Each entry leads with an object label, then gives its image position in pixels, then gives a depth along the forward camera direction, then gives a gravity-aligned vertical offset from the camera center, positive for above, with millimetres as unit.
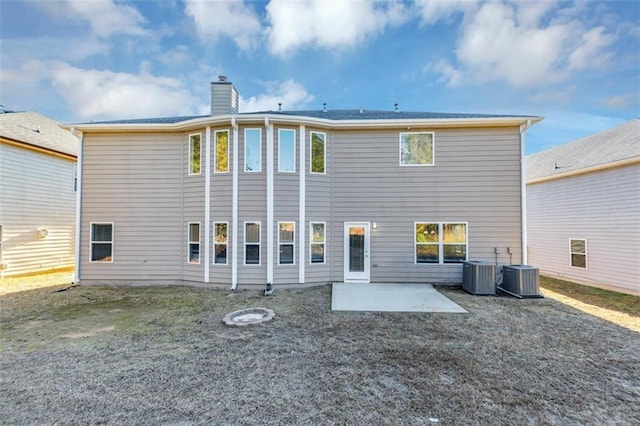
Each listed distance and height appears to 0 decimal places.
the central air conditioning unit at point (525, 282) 7324 -1608
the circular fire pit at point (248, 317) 5424 -1988
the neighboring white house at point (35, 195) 9734 +932
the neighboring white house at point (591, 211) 8094 +332
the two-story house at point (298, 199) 8328 +671
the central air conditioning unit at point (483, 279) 7590 -1587
